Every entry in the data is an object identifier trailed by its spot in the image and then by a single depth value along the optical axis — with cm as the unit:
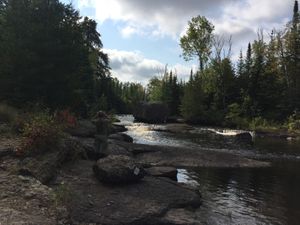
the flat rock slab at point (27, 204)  518
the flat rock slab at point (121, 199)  610
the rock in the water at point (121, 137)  1552
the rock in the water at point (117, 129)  2136
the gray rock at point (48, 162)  691
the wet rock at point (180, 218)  634
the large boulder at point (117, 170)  726
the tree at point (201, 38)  4540
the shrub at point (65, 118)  1144
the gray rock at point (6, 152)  750
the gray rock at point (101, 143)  969
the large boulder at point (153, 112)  3759
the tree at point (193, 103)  3780
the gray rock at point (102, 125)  983
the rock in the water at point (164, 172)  911
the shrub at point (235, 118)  3410
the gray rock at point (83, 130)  1353
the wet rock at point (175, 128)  2628
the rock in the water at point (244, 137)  2140
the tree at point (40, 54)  1499
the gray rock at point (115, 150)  1077
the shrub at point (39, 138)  761
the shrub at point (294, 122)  3065
